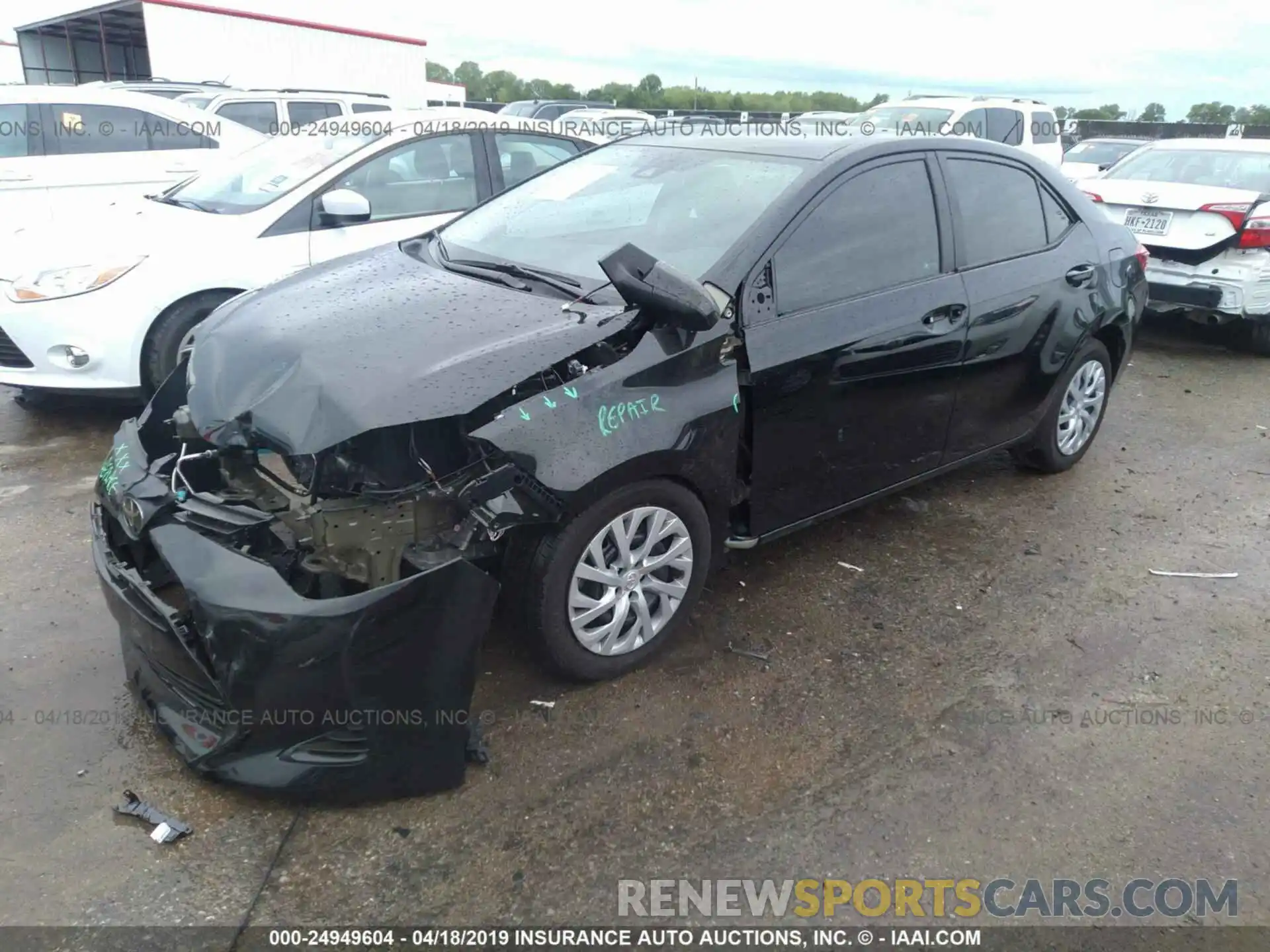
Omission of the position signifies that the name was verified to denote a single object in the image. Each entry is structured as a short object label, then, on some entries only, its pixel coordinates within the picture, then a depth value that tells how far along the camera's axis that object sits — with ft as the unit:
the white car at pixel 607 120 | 44.03
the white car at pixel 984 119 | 38.93
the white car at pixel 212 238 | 15.58
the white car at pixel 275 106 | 37.29
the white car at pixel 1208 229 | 22.17
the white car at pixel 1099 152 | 50.52
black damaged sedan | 8.11
